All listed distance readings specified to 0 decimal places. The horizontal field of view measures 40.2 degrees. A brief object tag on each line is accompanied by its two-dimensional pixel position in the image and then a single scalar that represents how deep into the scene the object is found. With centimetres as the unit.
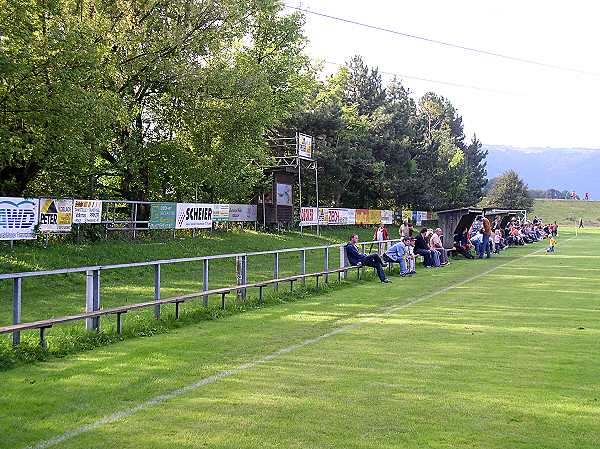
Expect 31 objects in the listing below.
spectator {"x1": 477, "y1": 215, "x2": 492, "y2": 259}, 3466
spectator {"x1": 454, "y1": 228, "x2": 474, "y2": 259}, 3459
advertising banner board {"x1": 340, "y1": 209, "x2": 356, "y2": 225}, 5434
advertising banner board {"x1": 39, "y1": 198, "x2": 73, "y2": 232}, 2530
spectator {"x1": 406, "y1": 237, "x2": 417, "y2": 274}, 2523
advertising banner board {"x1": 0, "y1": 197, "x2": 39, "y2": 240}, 2312
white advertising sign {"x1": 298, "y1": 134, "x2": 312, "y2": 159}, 4728
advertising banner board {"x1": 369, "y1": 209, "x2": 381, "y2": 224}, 6050
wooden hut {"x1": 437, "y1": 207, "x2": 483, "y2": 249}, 3481
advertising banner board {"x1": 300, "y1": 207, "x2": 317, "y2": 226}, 4728
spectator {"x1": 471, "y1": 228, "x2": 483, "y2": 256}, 3497
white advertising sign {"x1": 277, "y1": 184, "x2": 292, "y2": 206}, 4493
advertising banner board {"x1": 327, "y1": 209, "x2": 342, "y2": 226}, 5166
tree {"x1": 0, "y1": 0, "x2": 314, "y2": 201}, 2234
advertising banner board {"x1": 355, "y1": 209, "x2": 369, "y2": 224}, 5741
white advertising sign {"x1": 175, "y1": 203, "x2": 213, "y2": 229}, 3388
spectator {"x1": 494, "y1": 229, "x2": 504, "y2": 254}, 3953
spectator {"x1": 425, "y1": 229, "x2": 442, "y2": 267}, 2908
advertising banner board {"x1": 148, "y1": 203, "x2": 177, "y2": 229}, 3195
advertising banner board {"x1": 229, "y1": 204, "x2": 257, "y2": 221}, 4028
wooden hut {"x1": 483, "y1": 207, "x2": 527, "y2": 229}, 3981
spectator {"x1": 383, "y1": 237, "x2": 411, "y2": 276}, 2453
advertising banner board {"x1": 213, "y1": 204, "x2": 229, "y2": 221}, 3778
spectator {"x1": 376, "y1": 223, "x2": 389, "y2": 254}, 2953
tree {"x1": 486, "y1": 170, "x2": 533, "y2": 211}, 11781
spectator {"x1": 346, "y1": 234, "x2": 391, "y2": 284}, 2245
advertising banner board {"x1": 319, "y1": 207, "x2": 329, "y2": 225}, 5017
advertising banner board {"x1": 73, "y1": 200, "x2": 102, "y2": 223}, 2720
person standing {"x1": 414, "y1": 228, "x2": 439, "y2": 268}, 2875
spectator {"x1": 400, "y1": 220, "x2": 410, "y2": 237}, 2958
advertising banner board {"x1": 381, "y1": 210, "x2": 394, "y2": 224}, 6312
